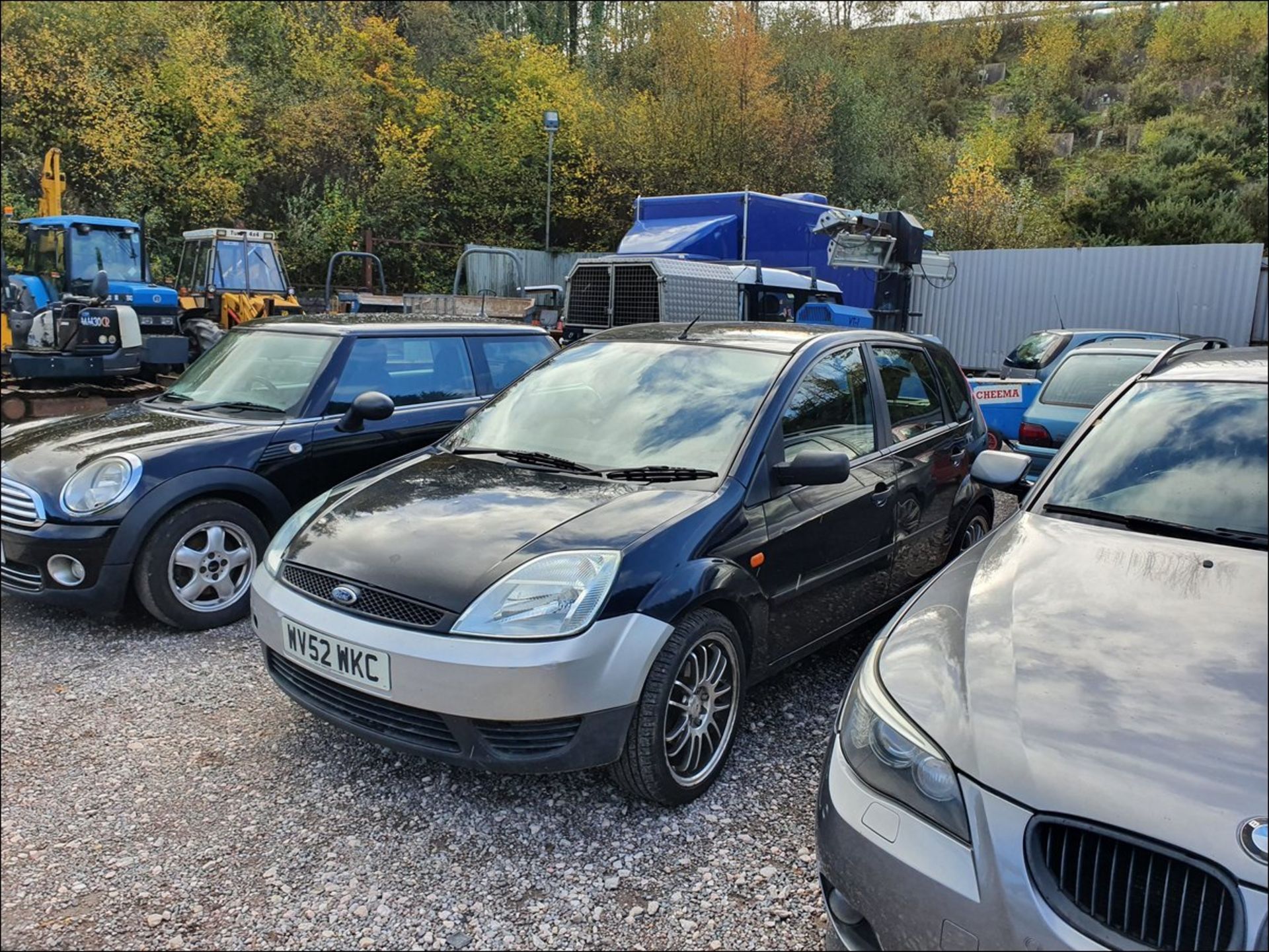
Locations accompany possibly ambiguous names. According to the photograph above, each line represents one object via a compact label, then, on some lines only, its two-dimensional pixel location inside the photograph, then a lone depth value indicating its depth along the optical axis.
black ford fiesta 2.66
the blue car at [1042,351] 10.55
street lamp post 18.84
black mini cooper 4.12
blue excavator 10.75
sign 7.36
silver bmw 1.56
